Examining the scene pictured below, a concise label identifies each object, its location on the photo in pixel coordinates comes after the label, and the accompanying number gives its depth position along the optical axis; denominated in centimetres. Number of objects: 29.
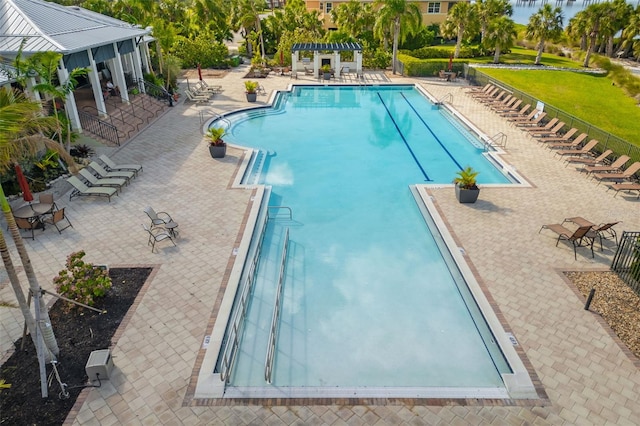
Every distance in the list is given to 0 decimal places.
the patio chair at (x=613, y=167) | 1677
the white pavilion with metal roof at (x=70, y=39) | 1894
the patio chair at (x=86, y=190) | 1489
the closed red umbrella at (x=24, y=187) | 1358
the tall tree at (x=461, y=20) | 4062
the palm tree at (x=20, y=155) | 679
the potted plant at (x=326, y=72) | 3600
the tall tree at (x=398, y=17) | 3638
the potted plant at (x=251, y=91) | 2852
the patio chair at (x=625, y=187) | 1535
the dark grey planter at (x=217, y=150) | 1869
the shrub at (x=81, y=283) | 959
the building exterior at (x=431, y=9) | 5703
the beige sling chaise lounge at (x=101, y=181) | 1553
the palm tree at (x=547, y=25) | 4288
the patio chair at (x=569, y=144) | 1938
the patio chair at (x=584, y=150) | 1858
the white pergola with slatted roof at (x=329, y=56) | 3612
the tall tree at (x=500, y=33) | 4119
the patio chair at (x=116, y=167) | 1684
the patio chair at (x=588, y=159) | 1761
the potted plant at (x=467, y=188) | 1480
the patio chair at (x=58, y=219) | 1303
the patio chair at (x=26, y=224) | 1281
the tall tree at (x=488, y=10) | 4166
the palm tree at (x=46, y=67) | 1497
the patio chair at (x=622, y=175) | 1605
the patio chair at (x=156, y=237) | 1227
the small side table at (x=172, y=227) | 1254
